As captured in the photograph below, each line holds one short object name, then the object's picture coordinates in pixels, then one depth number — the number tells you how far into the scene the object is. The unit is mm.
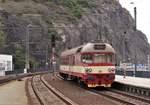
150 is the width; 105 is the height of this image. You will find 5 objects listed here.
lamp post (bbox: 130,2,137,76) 43531
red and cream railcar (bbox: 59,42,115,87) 35969
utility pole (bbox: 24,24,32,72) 94362
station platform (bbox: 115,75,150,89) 38906
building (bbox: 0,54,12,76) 78312
